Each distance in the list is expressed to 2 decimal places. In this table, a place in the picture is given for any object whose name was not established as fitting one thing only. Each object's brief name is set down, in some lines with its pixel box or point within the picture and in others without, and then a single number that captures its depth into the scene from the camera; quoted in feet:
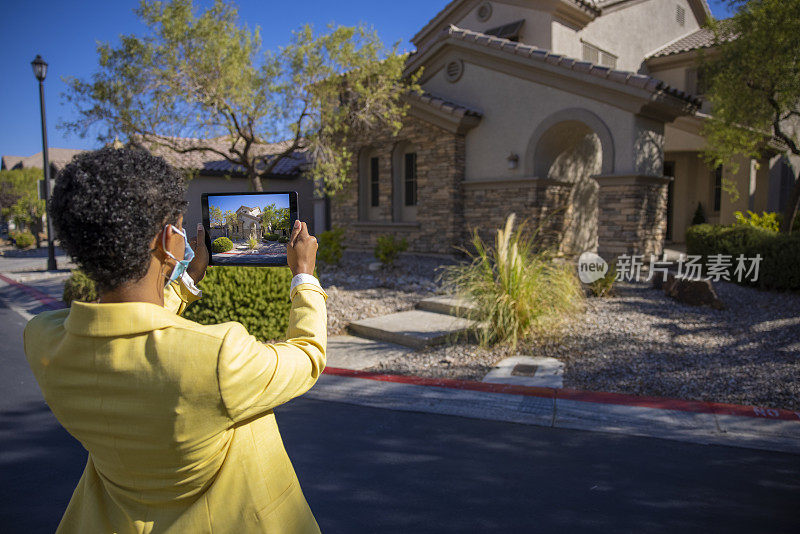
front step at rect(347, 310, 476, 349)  22.92
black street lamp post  49.75
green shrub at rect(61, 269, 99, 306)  30.02
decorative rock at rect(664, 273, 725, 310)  28.17
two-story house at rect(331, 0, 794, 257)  37.27
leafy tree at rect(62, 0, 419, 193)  32.32
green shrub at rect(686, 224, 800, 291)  31.17
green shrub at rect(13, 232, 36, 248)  85.51
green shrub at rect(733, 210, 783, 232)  41.39
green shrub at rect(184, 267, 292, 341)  22.45
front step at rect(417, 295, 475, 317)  26.47
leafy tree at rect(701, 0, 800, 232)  32.76
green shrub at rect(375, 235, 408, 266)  40.34
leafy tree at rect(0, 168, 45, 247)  96.32
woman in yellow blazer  4.14
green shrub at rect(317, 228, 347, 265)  39.42
